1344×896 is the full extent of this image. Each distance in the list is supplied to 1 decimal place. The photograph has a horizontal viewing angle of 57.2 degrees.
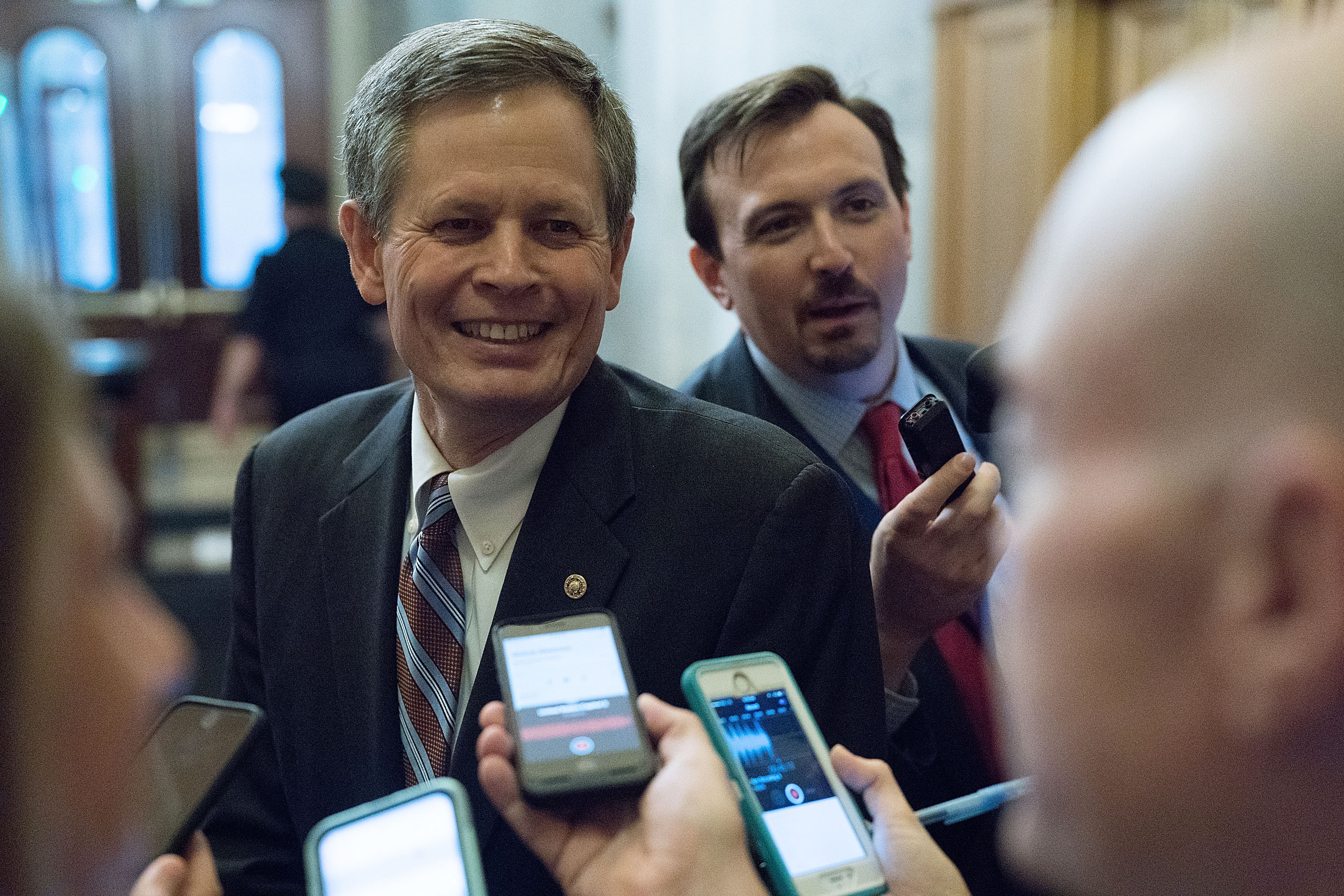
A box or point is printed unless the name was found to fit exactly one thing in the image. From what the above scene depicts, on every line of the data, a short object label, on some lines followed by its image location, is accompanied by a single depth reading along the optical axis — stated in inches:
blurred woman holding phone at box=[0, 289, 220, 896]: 21.8
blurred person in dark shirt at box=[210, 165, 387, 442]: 202.2
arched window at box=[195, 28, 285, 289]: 335.9
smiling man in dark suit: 57.6
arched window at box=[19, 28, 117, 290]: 331.0
